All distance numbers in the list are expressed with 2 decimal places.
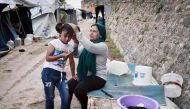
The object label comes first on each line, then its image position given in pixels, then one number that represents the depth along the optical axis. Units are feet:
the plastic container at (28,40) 30.40
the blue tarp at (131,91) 9.23
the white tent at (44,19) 36.05
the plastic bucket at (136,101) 7.22
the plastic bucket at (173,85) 9.29
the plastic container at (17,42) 28.35
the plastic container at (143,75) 10.21
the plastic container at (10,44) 26.02
